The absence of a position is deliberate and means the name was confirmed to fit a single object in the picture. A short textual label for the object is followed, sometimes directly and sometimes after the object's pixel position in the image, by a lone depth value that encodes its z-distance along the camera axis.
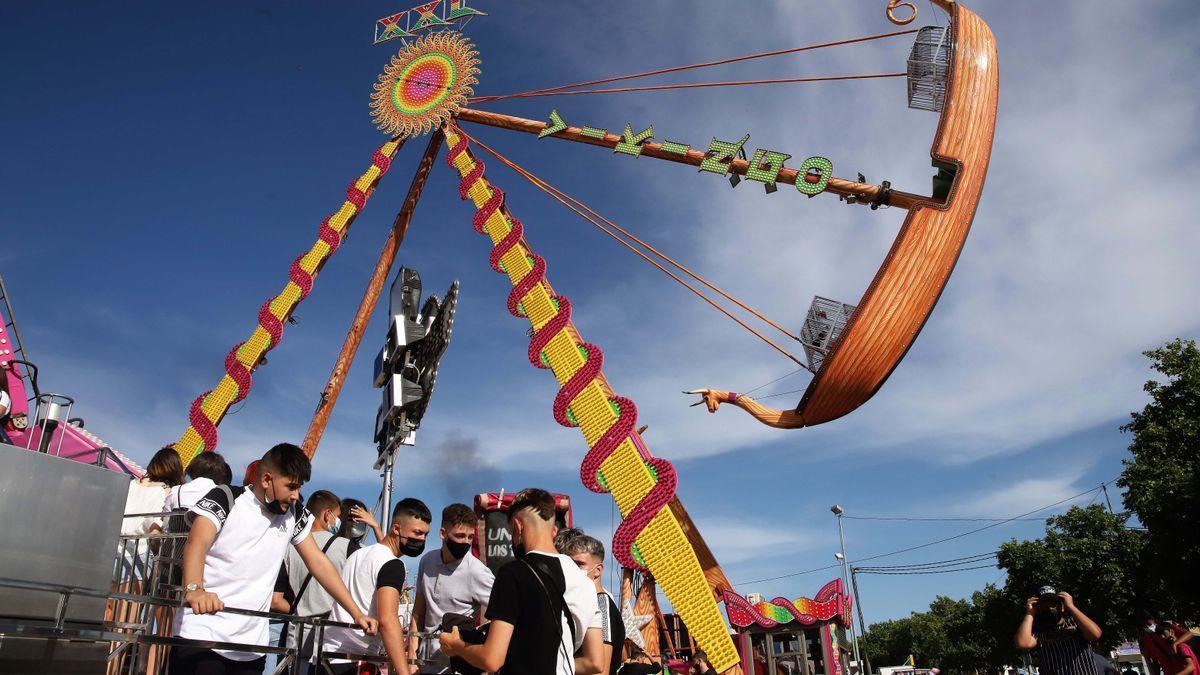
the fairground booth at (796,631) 15.16
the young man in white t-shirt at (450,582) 4.64
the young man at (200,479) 5.07
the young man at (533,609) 3.06
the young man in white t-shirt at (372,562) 4.72
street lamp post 45.72
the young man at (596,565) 4.54
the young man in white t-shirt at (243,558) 3.42
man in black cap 5.37
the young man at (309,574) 5.08
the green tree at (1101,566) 27.69
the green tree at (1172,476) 19.05
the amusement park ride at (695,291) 9.88
